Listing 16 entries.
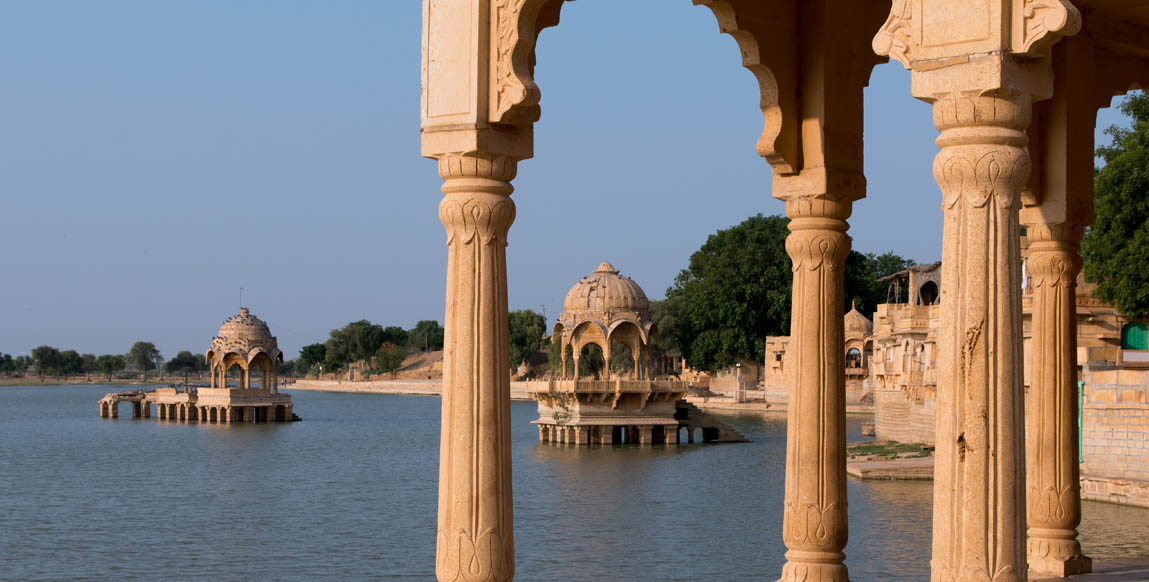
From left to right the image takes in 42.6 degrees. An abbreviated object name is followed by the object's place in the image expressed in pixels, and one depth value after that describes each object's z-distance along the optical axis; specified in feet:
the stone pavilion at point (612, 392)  180.04
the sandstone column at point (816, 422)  35.45
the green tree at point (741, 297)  287.89
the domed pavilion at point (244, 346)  248.32
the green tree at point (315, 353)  622.95
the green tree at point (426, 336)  561.43
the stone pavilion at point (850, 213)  25.22
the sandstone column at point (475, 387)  29.63
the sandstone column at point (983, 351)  25.09
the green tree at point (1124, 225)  113.29
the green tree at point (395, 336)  561.43
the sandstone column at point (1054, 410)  39.27
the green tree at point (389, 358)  523.70
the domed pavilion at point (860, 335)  254.06
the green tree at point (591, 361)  318.55
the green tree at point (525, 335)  411.34
